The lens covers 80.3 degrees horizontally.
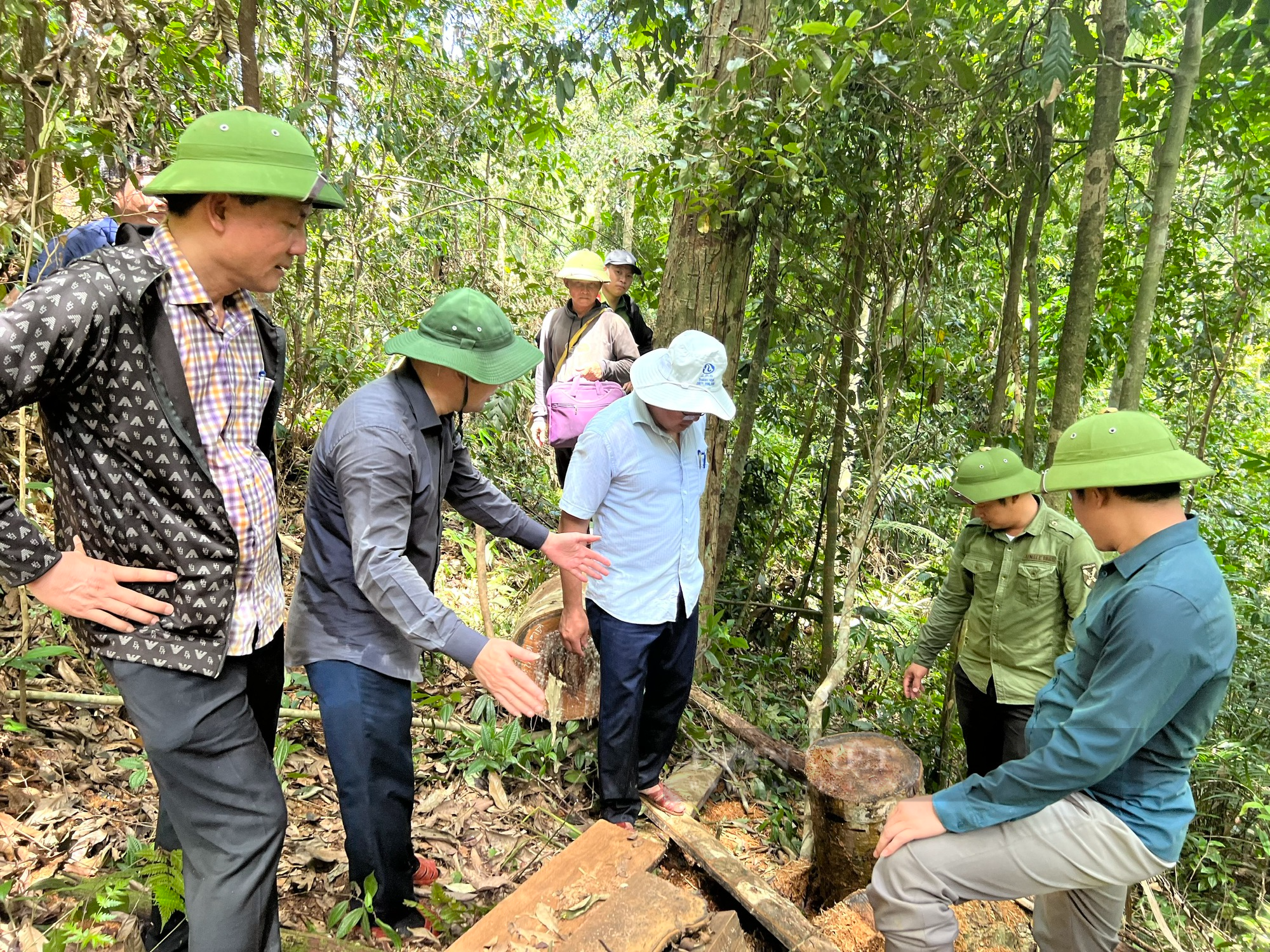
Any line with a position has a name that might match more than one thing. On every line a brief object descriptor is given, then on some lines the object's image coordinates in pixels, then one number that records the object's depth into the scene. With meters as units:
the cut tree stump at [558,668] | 3.96
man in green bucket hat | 2.21
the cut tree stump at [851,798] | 3.46
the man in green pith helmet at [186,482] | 1.67
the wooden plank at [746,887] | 2.92
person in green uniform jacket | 3.72
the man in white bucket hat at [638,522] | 3.23
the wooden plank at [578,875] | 2.40
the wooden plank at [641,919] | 2.40
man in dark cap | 5.39
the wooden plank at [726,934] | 2.54
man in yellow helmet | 5.03
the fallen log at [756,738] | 4.26
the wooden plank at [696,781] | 3.91
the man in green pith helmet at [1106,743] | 2.12
